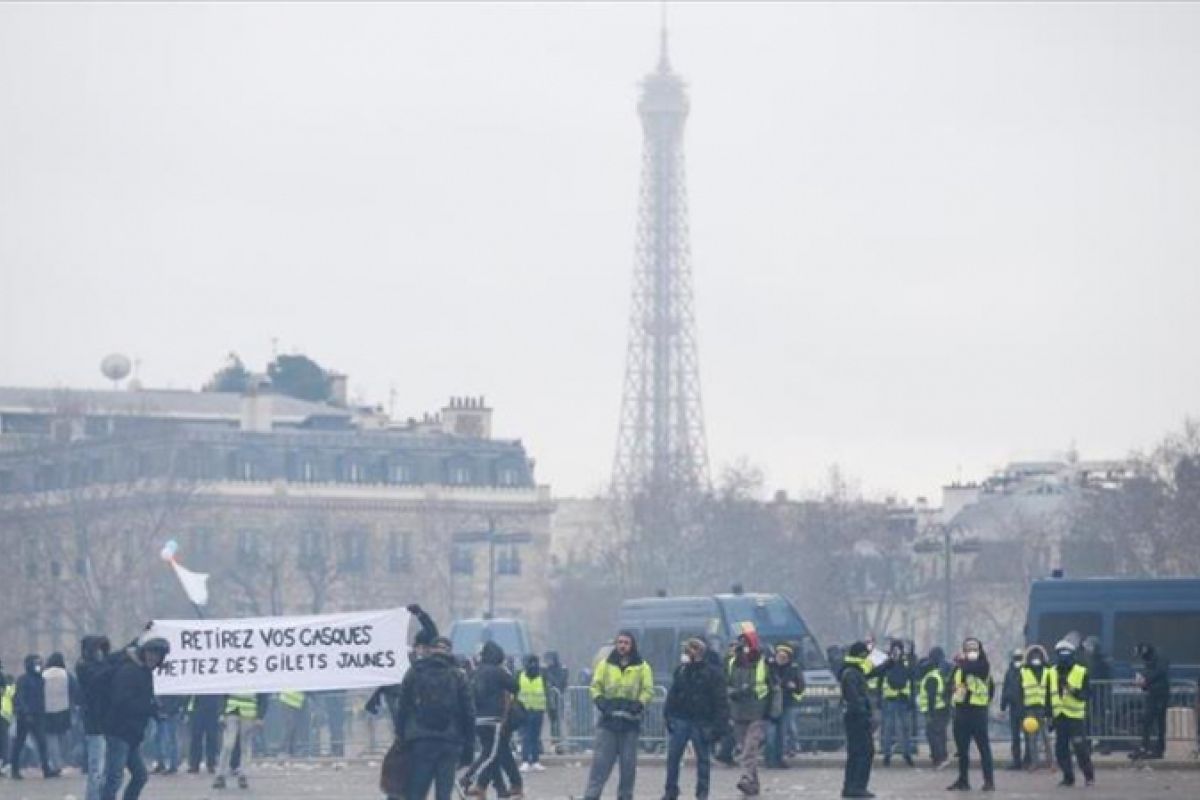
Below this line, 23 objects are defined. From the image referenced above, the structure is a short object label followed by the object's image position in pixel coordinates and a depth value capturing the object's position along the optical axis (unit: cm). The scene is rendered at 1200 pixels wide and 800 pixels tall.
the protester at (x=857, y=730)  4766
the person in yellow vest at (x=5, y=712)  6017
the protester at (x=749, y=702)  4797
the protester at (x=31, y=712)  5809
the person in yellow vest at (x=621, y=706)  4472
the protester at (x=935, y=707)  5512
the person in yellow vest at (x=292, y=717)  6097
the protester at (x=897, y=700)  5603
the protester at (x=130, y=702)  4356
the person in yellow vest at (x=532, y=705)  5672
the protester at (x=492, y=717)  4681
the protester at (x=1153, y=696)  5462
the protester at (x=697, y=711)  4588
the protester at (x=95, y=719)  4388
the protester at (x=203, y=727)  5819
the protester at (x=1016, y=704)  5422
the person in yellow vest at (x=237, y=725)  5225
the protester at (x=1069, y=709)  4988
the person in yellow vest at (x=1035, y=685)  5281
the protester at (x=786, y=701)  5184
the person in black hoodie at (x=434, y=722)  3947
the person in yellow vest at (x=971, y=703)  4856
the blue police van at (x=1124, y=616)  6244
